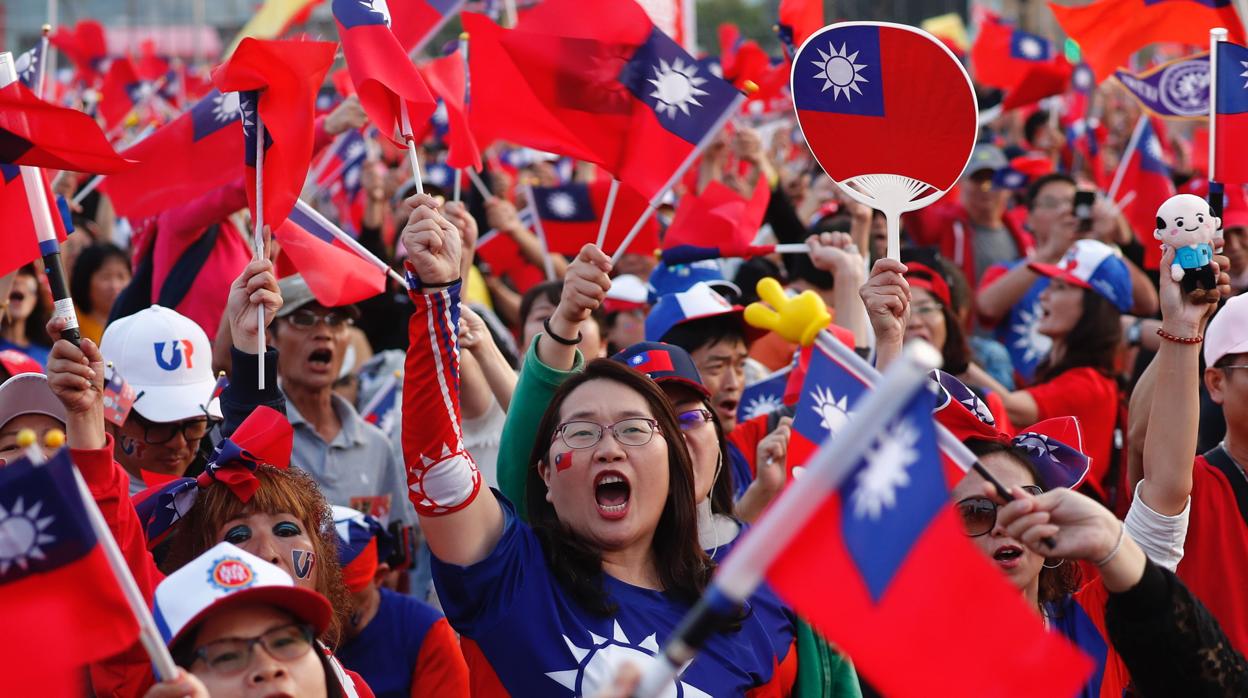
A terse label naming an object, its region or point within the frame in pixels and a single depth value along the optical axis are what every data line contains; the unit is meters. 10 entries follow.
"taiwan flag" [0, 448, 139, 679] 4.49
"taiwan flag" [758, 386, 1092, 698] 4.09
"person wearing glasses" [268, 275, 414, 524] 9.94
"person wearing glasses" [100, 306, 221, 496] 8.49
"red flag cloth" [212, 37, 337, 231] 8.08
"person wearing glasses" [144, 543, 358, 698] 5.04
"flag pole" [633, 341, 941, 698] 3.83
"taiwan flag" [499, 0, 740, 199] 9.30
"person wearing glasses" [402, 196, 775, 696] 5.98
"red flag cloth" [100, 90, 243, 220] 9.88
